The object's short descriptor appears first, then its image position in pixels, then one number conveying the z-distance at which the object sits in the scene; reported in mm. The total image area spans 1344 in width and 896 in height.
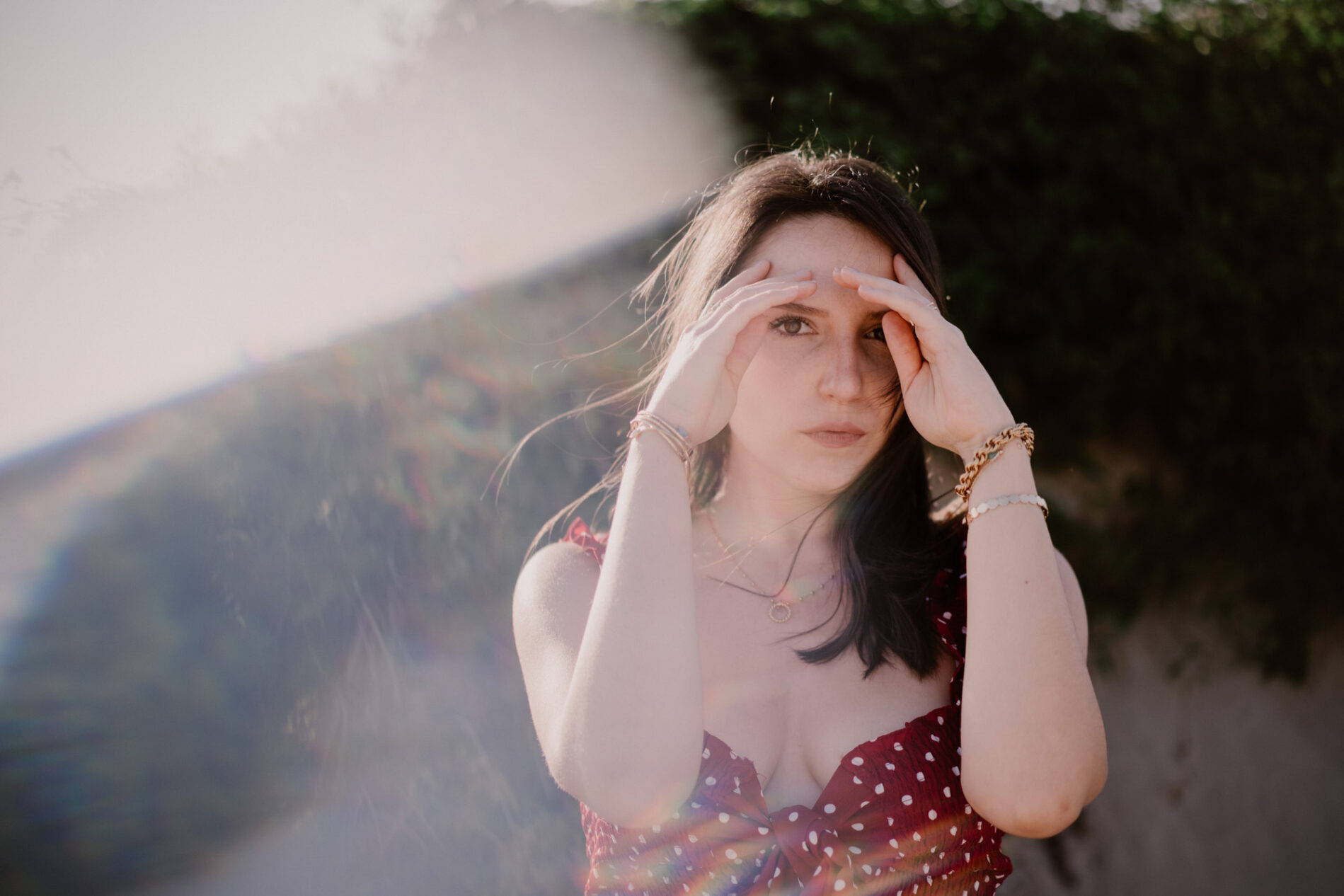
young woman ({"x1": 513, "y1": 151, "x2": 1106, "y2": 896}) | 1265
